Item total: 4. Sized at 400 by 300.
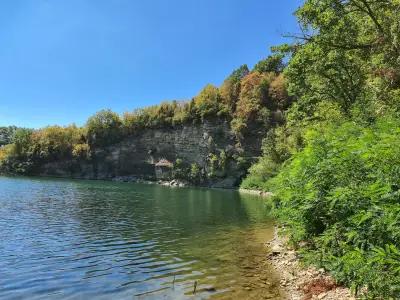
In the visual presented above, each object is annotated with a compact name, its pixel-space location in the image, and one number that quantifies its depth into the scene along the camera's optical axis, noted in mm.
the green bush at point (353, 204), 7078
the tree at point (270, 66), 92312
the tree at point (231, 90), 90562
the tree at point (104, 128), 105688
